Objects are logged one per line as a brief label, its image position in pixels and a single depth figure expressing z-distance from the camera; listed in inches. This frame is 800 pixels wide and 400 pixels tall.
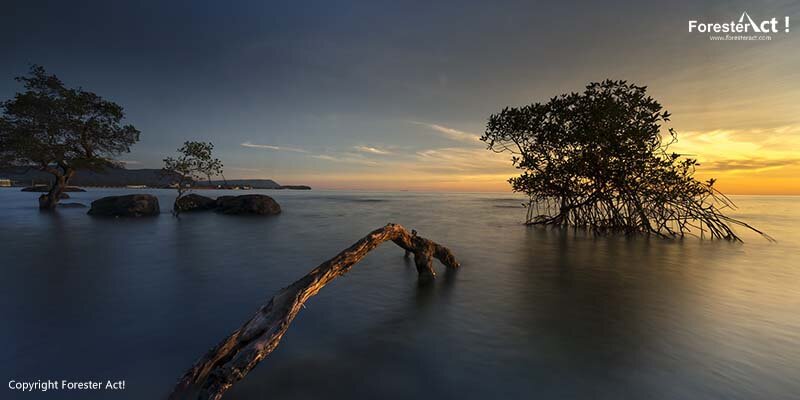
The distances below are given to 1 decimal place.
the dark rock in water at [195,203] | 1200.5
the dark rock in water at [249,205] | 1124.5
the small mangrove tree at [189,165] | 962.1
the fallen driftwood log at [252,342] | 117.0
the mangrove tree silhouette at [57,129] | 954.7
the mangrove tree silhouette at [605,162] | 674.8
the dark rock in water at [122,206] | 962.7
